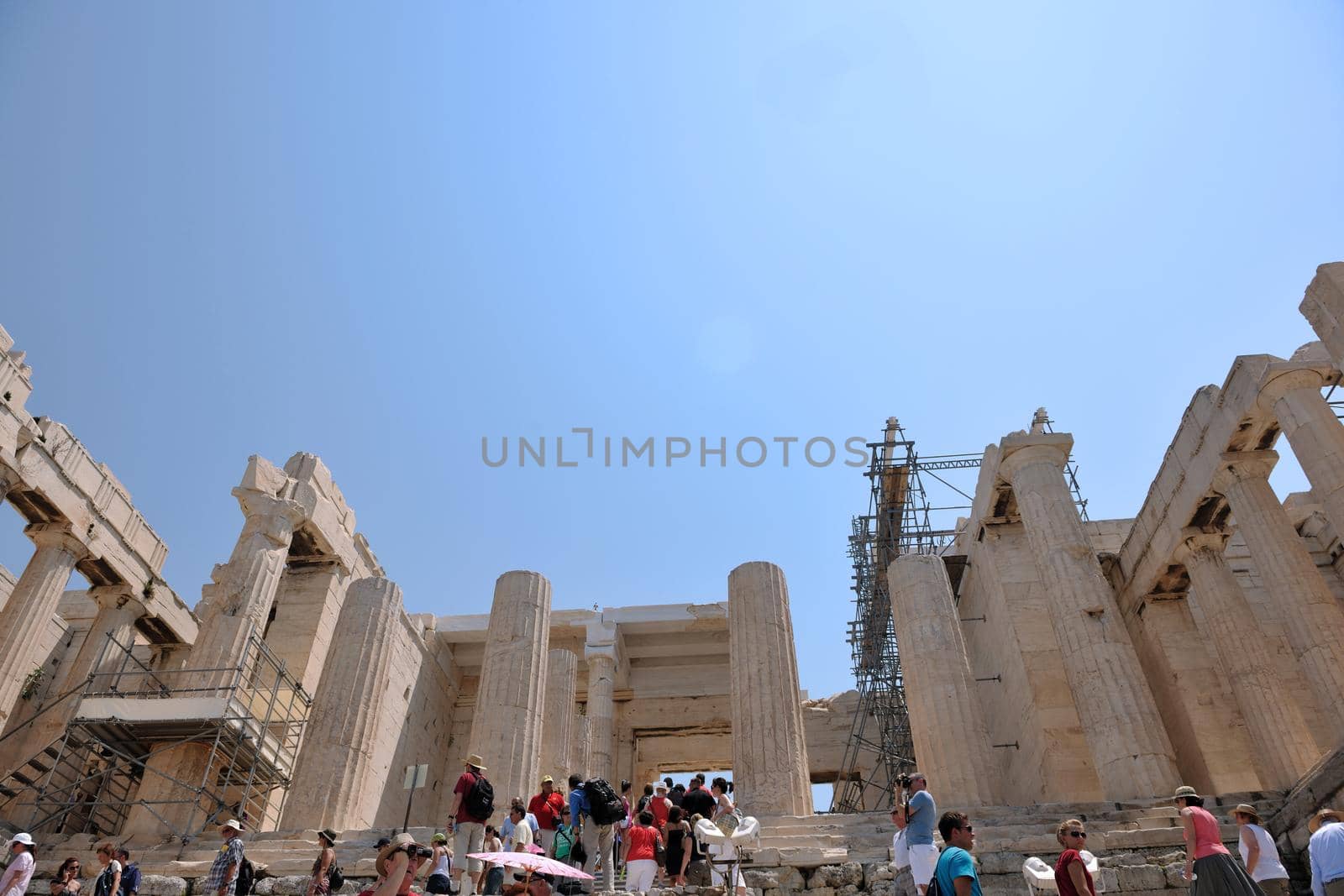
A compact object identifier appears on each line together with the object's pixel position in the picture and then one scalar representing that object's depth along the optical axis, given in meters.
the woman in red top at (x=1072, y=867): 6.78
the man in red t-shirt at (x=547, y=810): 12.88
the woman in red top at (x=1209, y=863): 7.61
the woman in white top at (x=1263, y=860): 8.73
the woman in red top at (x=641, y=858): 11.16
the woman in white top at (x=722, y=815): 10.98
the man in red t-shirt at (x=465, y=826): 12.16
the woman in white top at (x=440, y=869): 10.06
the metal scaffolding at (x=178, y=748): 16.55
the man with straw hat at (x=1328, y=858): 7.98
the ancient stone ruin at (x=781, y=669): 15.03
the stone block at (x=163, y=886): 12.40
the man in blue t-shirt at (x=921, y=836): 8.04
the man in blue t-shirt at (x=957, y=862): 5.94
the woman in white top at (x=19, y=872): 10.52
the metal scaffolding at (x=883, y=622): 25.80
